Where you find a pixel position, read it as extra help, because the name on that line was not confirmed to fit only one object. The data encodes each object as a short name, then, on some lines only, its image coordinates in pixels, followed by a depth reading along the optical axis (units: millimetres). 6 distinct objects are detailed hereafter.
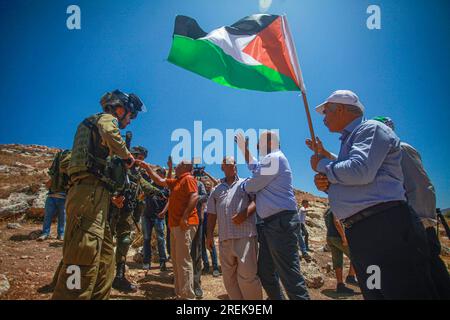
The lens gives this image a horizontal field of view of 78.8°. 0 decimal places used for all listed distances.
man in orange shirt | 4606
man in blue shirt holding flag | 2215
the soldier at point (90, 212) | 2840
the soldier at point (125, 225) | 5121
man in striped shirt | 3807
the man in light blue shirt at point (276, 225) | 3389
